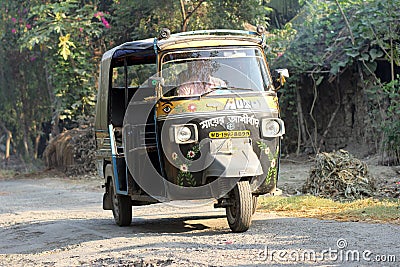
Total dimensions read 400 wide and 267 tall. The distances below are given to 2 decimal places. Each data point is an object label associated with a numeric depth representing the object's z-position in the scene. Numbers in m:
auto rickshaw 12.46
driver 13.09
